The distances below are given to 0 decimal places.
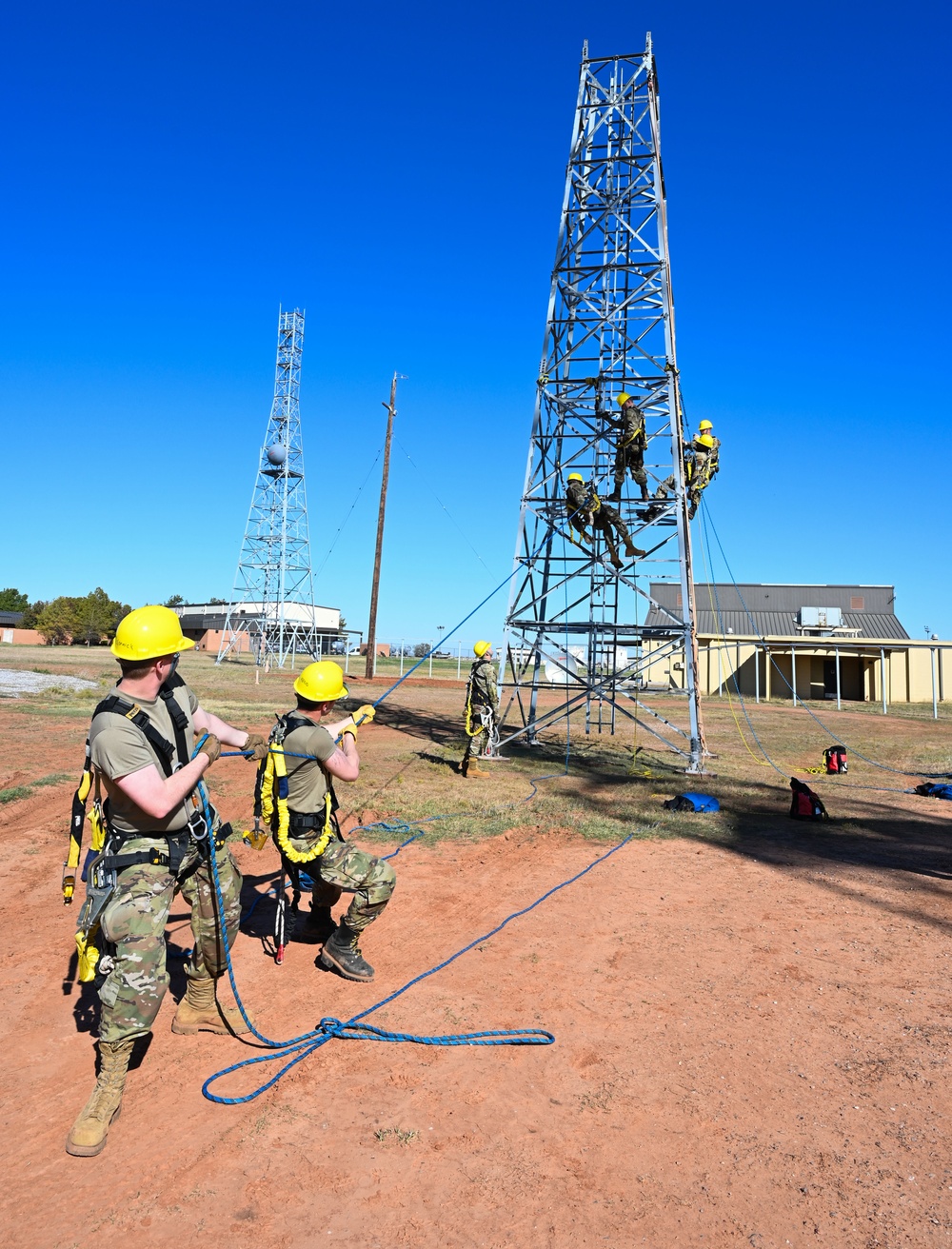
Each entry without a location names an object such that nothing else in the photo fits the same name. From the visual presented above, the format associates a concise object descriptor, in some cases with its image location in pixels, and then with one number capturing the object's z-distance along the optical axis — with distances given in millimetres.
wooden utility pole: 32188
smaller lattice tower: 43844
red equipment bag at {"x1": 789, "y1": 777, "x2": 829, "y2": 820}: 10078
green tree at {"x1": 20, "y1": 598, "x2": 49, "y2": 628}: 84250
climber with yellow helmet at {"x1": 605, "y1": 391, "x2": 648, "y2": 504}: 13281
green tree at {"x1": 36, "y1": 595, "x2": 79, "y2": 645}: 76875
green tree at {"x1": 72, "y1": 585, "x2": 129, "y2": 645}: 77812
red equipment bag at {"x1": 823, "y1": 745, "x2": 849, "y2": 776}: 14040
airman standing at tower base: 12555
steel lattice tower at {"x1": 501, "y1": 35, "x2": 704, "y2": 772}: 13734
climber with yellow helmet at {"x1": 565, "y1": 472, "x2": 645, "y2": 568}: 13539
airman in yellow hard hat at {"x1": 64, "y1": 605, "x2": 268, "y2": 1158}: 3520
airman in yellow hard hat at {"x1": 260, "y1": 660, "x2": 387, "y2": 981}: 4855
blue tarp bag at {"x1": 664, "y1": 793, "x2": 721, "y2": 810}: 10422
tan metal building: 35906
